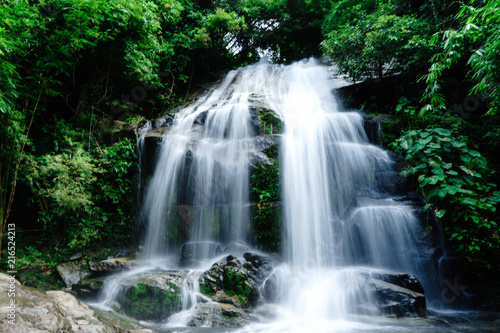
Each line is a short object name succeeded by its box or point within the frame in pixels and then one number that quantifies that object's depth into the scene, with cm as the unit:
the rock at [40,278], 491
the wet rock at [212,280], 429
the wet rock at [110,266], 527
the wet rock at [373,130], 716
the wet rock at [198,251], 561
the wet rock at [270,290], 427
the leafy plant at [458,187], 454
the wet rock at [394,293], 376
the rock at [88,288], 446
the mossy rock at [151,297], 402
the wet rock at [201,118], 820
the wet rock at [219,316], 365
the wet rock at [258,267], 448
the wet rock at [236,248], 544
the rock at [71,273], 502
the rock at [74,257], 568
